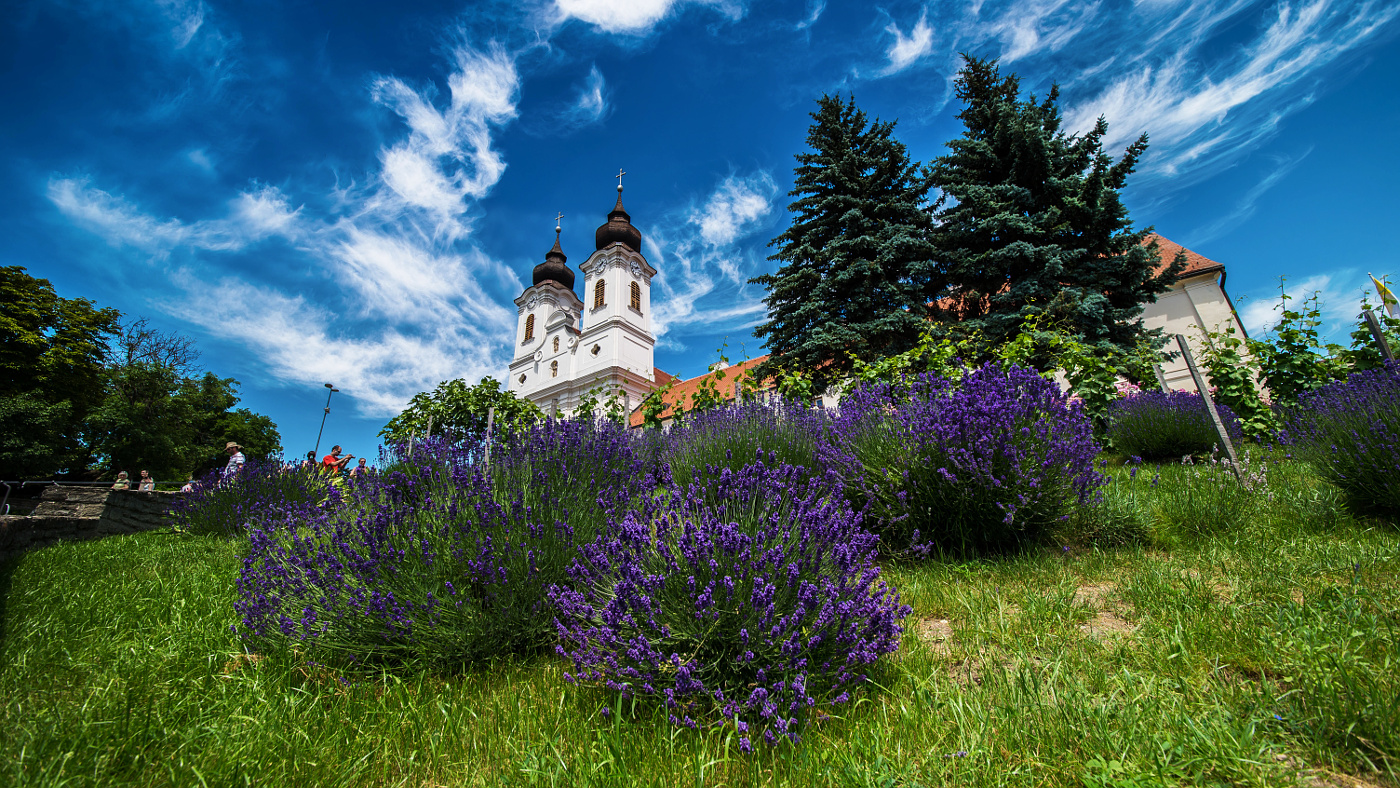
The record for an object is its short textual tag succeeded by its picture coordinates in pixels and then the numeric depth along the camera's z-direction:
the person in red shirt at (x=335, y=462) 8.54
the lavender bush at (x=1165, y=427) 5.97
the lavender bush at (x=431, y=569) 2.04
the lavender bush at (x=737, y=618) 1.58
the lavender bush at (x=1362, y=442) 2.99
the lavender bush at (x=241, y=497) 5.89
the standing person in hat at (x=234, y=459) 6.78
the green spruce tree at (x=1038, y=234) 9.95
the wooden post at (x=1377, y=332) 3.57
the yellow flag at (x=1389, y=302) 5.90
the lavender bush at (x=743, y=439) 3.79
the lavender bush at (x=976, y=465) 2.94
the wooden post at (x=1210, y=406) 3.69
